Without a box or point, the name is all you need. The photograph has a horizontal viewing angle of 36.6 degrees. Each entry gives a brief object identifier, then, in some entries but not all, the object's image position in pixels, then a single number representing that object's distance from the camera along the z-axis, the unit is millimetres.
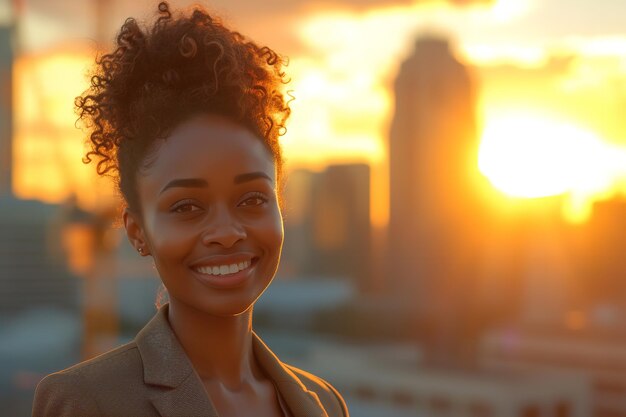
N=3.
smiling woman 2180
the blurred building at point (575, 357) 51281
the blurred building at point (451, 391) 44344
